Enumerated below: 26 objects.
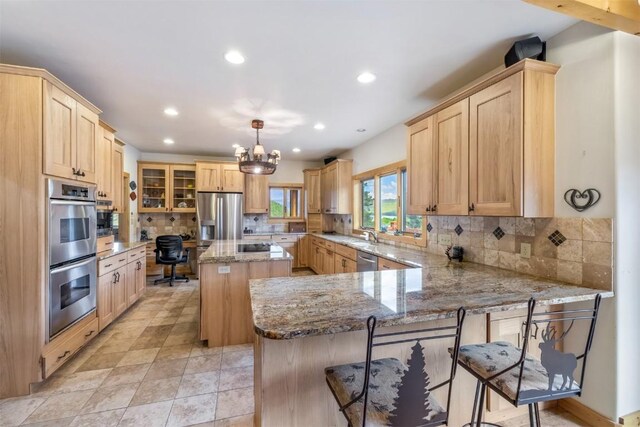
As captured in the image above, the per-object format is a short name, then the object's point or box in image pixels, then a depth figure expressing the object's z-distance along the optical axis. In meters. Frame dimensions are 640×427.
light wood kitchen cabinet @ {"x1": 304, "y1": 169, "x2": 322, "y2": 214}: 6.38
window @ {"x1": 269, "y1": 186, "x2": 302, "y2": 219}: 6.60
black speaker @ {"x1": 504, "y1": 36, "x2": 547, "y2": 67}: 1.96
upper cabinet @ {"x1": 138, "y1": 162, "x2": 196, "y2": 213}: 5.65
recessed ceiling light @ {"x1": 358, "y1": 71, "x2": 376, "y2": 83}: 2.51
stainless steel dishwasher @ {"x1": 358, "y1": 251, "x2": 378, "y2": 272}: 3.41
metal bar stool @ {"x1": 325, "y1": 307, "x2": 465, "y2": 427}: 1.01
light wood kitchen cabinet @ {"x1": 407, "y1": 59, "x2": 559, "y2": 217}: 1.88
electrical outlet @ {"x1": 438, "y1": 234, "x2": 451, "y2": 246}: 2.97
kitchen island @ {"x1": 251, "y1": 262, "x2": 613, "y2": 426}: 1.20
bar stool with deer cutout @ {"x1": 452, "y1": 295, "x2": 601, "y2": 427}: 1.17
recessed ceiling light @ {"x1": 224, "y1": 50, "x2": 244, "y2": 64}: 2.17
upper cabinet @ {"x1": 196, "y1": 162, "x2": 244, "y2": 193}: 5.62
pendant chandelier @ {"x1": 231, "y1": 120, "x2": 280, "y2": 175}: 3.45
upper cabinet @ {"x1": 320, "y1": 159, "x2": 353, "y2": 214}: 5.39
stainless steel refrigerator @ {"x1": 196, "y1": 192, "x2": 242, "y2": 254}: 5.54
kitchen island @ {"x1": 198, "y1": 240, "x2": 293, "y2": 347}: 2.87
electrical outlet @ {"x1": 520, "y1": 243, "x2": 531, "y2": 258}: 2.14
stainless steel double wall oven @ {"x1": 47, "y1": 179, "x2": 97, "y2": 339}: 2.19
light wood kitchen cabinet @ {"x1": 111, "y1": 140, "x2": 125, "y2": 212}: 3.67
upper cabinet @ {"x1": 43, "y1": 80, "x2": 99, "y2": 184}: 2.14
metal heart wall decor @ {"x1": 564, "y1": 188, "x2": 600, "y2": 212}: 1.76
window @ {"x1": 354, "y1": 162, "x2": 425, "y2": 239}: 3.87
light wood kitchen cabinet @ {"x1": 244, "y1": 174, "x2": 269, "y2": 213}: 6.09
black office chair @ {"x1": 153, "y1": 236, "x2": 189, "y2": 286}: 4.98
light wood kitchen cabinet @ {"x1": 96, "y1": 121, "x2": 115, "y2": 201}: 3.10
